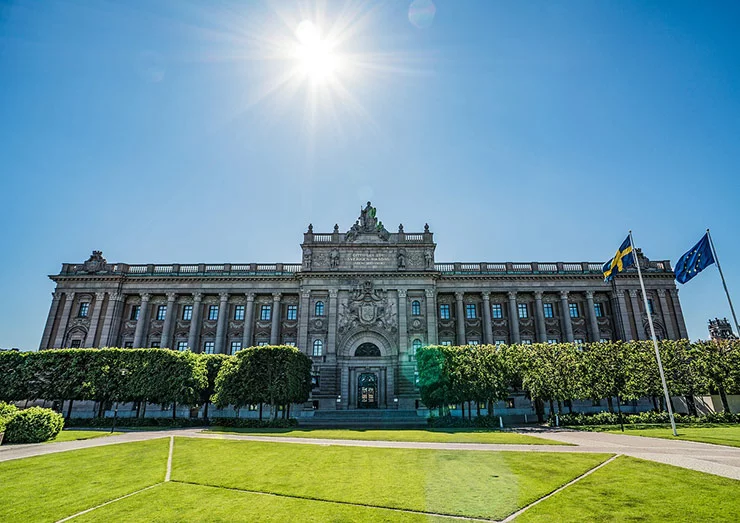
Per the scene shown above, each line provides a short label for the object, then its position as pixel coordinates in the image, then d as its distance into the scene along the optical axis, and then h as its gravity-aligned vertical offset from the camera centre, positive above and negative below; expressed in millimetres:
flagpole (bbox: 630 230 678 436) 24709 +231
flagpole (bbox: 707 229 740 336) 22275 +6877
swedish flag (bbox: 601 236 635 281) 28766 +9714
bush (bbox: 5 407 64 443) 22828 -1832
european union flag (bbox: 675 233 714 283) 24391 +8121
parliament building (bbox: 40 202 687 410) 53000 +12420
